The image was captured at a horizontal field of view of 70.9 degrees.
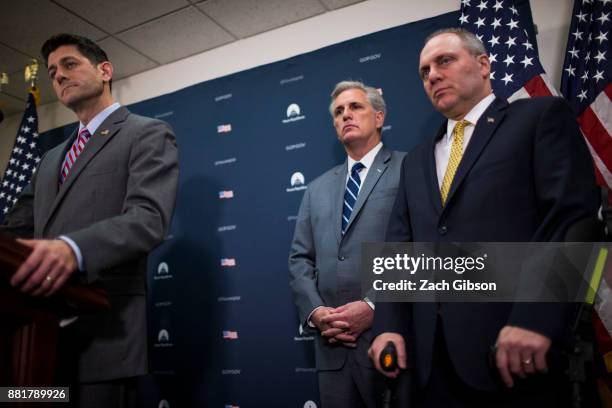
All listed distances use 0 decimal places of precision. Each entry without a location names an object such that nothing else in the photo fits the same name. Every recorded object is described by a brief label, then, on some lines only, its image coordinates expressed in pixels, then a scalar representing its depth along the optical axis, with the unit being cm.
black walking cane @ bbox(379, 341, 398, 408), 123
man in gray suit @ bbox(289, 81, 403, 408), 178
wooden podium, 87
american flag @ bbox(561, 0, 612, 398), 212
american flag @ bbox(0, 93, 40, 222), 367
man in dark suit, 104
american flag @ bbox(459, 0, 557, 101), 229
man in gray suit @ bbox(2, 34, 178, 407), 116
